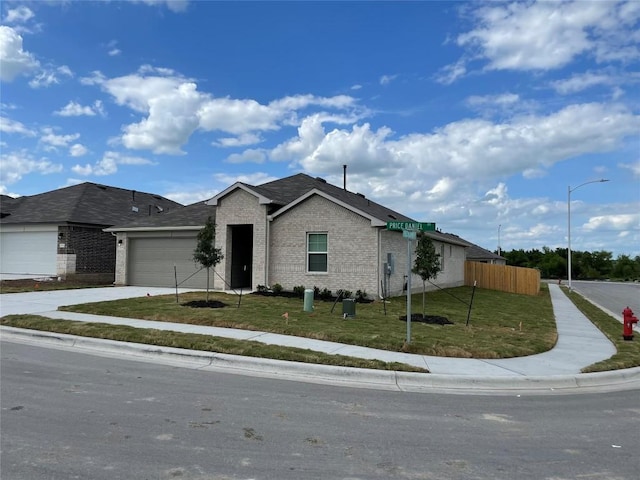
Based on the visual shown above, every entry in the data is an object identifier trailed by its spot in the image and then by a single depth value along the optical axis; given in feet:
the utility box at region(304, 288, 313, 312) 47.33
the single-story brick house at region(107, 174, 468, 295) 60.64
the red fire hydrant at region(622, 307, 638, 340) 39.17
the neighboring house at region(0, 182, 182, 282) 80.59
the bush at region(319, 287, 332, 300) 59.26
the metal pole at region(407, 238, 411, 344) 30.80
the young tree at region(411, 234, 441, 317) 47.29
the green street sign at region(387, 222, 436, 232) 31.89
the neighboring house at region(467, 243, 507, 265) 175.85
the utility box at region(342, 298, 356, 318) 44.27
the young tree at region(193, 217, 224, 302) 51.30
